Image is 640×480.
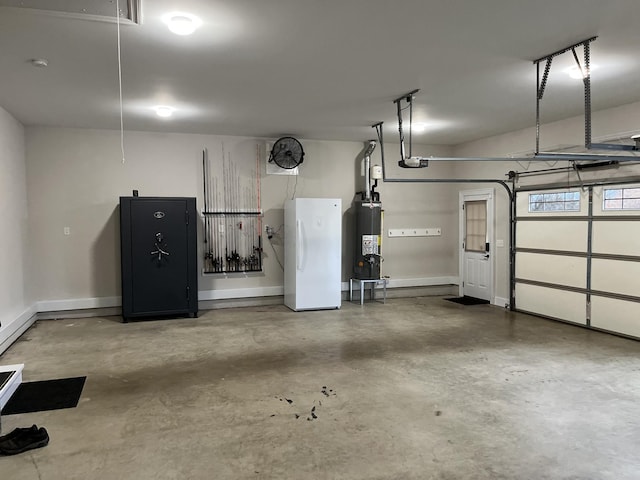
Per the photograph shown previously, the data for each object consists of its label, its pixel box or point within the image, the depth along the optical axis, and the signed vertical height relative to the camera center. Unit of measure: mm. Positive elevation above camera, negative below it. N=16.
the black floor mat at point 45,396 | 3500 -1390
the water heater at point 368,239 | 7445 -225
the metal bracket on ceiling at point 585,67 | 3528 +1334
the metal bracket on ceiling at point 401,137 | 5016 +1079
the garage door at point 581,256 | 5422 -443
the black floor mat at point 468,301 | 7738 -1363
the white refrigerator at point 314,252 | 6859 -403
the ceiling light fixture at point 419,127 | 6535 +1487
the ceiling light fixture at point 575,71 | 4035 +1411
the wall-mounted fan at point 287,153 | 7215 +1202
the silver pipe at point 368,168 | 7571 +991
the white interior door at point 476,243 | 7613 -346
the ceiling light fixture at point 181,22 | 2949 +1399
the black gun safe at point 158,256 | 6301 -403
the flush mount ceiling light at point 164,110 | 5414 +1468
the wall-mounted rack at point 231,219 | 7148 +132
